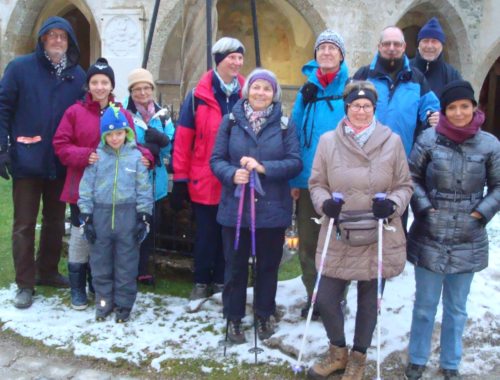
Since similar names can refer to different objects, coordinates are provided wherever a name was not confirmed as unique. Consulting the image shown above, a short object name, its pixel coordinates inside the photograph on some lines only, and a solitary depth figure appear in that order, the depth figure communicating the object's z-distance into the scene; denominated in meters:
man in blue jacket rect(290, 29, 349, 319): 3.62
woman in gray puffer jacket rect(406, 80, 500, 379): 3.12
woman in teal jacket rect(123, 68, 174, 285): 4.31
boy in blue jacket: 3.96
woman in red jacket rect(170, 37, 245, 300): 4.04
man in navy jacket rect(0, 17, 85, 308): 4.18
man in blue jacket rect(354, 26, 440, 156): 3.66
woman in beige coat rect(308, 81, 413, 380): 3.10
